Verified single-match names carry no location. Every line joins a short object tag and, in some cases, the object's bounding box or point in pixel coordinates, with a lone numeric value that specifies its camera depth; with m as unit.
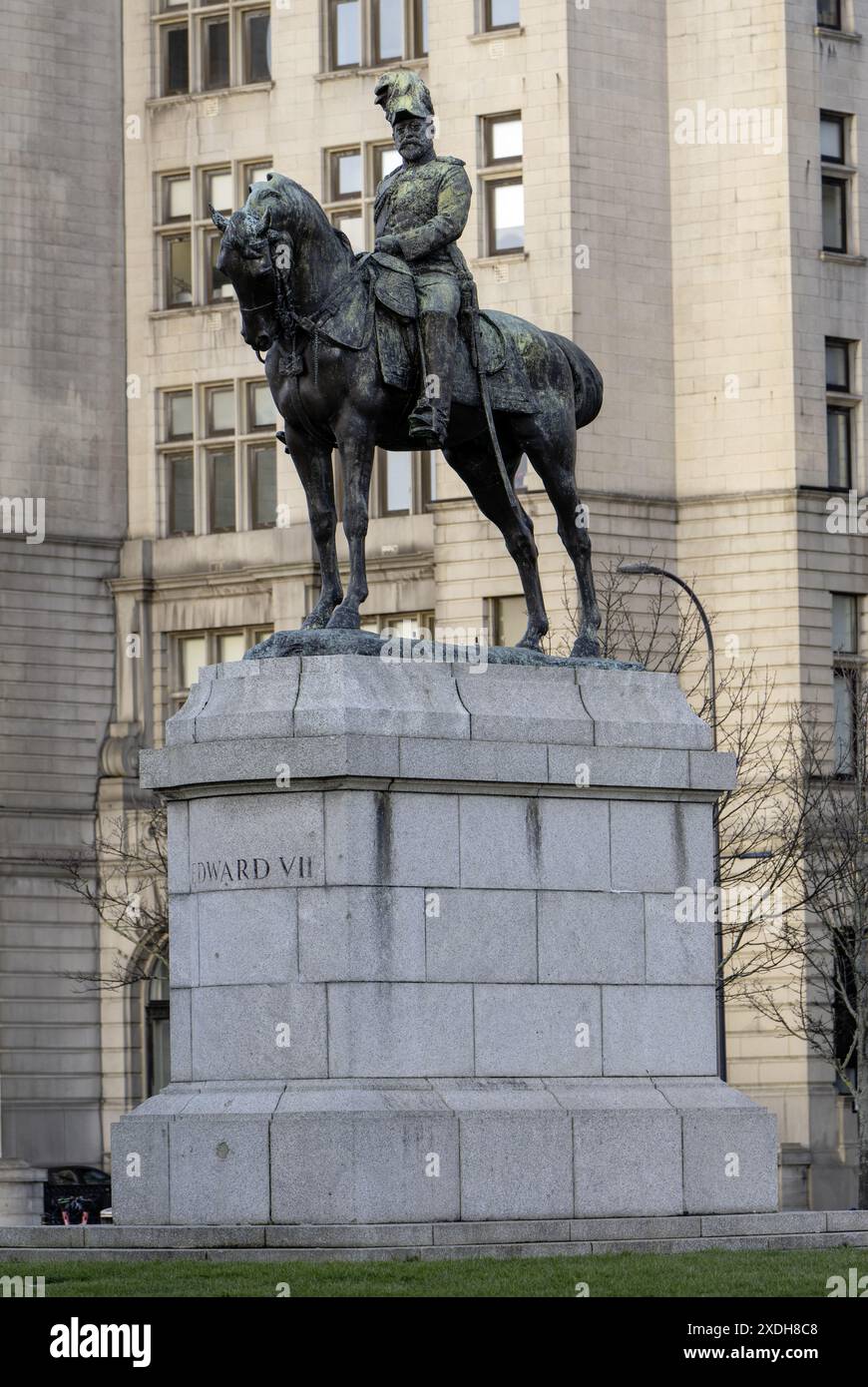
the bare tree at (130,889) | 62.72
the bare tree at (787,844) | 56.84
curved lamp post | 48.78
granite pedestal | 25.42
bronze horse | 26.89
